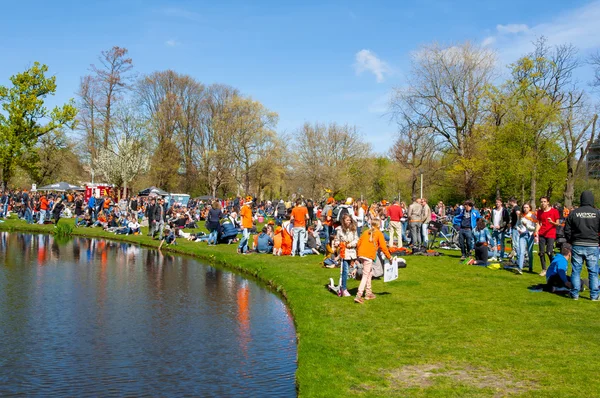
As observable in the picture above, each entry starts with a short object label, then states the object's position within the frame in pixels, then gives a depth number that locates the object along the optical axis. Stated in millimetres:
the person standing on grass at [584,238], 10547
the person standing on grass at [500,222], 15391
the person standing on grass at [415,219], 18422
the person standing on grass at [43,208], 32312
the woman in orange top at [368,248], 10633
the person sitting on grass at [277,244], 18500
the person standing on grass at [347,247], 11086
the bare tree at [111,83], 48844
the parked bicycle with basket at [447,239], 20016
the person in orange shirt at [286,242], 18594
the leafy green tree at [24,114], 38906
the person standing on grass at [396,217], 18797
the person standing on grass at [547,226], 13477
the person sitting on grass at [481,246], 15969
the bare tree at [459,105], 44031
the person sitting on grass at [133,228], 27953
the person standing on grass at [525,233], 14211
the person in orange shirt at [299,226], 17500
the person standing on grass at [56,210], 31984
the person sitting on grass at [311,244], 18797
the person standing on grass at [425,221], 18547
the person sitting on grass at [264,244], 19250
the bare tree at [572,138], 40656
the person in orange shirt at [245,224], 19172
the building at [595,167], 45325
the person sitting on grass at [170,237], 22828
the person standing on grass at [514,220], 14830
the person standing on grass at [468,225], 16734
